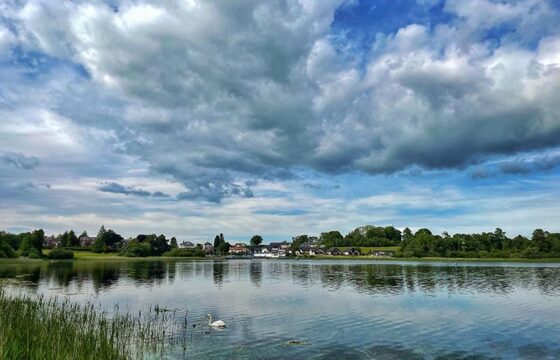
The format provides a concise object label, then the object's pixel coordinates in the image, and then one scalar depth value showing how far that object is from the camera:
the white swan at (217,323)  35.91
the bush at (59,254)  152.62
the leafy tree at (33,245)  145.38
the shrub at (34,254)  143.27
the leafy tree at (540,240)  187.50
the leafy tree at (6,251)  129.12
